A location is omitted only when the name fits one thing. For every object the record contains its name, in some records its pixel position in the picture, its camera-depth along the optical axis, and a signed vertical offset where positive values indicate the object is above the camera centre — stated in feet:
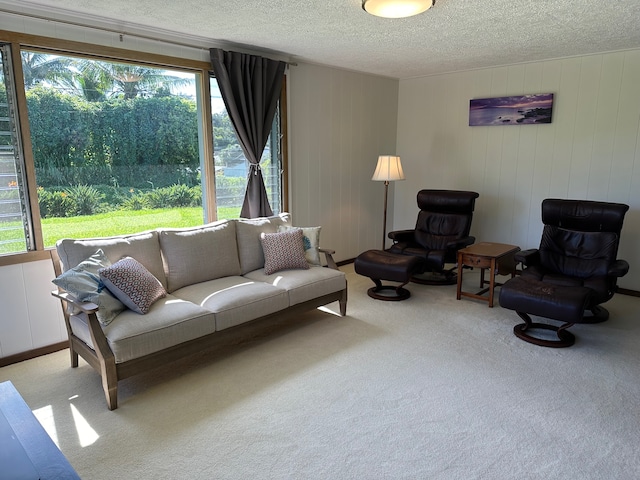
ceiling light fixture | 9.12 +3.17
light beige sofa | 8.77 -3.27
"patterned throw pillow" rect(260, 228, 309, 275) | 12.78 -2.64
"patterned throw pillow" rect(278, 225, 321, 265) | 13.56 -2.52
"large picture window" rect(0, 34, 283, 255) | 10.61 +0.22
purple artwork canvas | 16.53 +1.91
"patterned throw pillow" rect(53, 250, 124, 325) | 8.92 -2.58
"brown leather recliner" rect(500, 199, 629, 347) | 11.12 -3.30
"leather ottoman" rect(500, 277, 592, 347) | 10.76 -3.57
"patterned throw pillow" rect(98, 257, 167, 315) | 9.32 -2.64
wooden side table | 14.29 -3.30
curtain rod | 10.14 +3.32
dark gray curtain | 13.79 +1.90
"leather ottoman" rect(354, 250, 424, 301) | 14.26 -3.57
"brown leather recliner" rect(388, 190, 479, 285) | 16.20 -2.78
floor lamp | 17.11 -0.38
